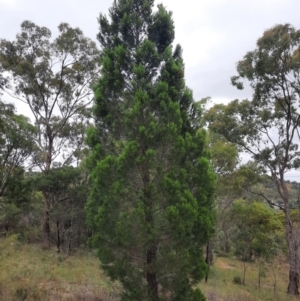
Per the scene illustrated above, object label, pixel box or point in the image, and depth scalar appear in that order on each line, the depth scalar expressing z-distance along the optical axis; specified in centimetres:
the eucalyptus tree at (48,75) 1655
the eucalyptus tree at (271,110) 1206
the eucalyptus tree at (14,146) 1619
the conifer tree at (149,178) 542
